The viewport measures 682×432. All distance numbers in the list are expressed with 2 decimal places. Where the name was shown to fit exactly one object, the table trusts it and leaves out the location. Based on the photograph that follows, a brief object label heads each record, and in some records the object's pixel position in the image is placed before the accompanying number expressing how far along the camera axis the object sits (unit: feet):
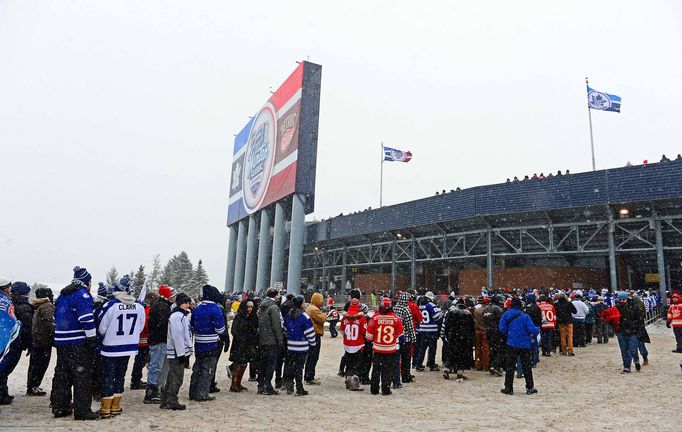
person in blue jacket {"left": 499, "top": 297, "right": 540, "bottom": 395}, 27.48
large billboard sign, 116.78
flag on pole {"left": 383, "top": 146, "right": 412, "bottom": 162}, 119.03
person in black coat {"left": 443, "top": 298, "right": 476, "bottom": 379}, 33.62
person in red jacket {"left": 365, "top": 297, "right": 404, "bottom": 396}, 27.81
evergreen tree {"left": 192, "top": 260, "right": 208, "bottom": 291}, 230.89
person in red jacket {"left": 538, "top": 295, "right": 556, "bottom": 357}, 41.88
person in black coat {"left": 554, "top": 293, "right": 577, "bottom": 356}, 43.91
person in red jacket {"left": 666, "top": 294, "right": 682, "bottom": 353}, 38.65
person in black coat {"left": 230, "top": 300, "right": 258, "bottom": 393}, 27.94
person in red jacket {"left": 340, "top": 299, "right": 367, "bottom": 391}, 30.09
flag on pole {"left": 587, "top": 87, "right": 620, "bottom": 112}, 84.84
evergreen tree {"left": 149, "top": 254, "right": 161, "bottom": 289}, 304.05
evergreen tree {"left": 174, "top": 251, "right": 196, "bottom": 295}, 230.07
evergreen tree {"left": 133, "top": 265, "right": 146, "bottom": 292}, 227.90
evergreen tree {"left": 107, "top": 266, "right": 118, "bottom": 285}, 293.43
